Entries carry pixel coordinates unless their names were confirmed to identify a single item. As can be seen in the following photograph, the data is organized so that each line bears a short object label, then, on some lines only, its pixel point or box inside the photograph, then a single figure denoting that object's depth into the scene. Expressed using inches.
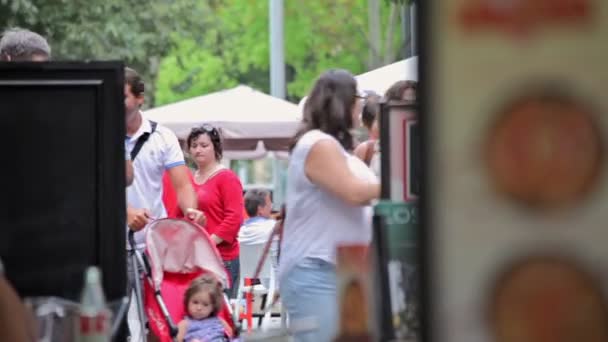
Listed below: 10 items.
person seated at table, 1135.6
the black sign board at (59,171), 414.6
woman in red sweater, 819.4
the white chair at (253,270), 1089.4
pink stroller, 642.8
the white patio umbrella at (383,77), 944.9
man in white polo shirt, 645.3
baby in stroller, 659.4
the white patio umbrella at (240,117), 1561.3
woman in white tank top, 467.8
